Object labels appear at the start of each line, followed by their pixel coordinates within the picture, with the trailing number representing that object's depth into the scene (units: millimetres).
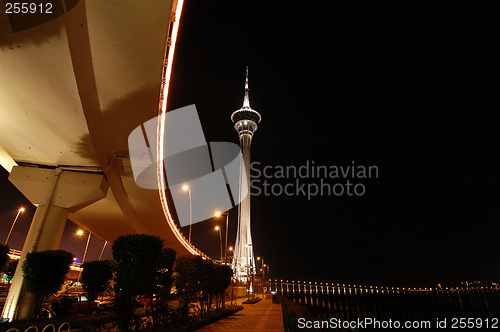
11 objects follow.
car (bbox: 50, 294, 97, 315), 14883
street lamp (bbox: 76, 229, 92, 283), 31300
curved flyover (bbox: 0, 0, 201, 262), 8070
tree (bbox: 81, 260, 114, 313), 12883
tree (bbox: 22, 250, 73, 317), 11430
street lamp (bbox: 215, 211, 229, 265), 24445
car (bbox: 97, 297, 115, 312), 15855
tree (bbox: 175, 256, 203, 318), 11586
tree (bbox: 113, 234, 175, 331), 8041
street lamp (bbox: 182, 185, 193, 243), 22234
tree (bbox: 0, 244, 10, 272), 11148
